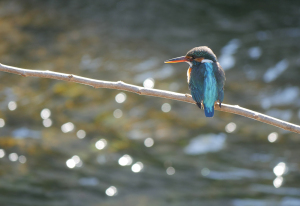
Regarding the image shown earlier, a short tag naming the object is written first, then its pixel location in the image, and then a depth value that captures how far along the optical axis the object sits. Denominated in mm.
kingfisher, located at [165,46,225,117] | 6395
